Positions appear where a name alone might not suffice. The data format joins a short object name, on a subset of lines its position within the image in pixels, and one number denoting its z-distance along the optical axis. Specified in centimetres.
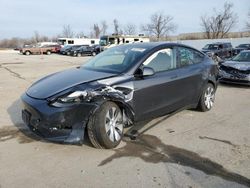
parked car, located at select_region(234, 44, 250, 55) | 1602
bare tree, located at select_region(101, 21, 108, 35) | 6810
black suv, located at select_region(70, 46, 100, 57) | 2544
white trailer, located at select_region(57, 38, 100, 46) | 3520
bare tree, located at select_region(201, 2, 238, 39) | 4454
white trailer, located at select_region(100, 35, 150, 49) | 2636
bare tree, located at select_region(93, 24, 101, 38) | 6656
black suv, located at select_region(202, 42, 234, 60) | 1490
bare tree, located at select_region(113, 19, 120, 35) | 6055
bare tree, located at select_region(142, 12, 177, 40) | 5507
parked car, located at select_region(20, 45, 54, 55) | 2822
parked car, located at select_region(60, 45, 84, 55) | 2610
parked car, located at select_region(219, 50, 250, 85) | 666
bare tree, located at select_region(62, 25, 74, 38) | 6785
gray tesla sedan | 277
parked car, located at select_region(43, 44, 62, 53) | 2947
